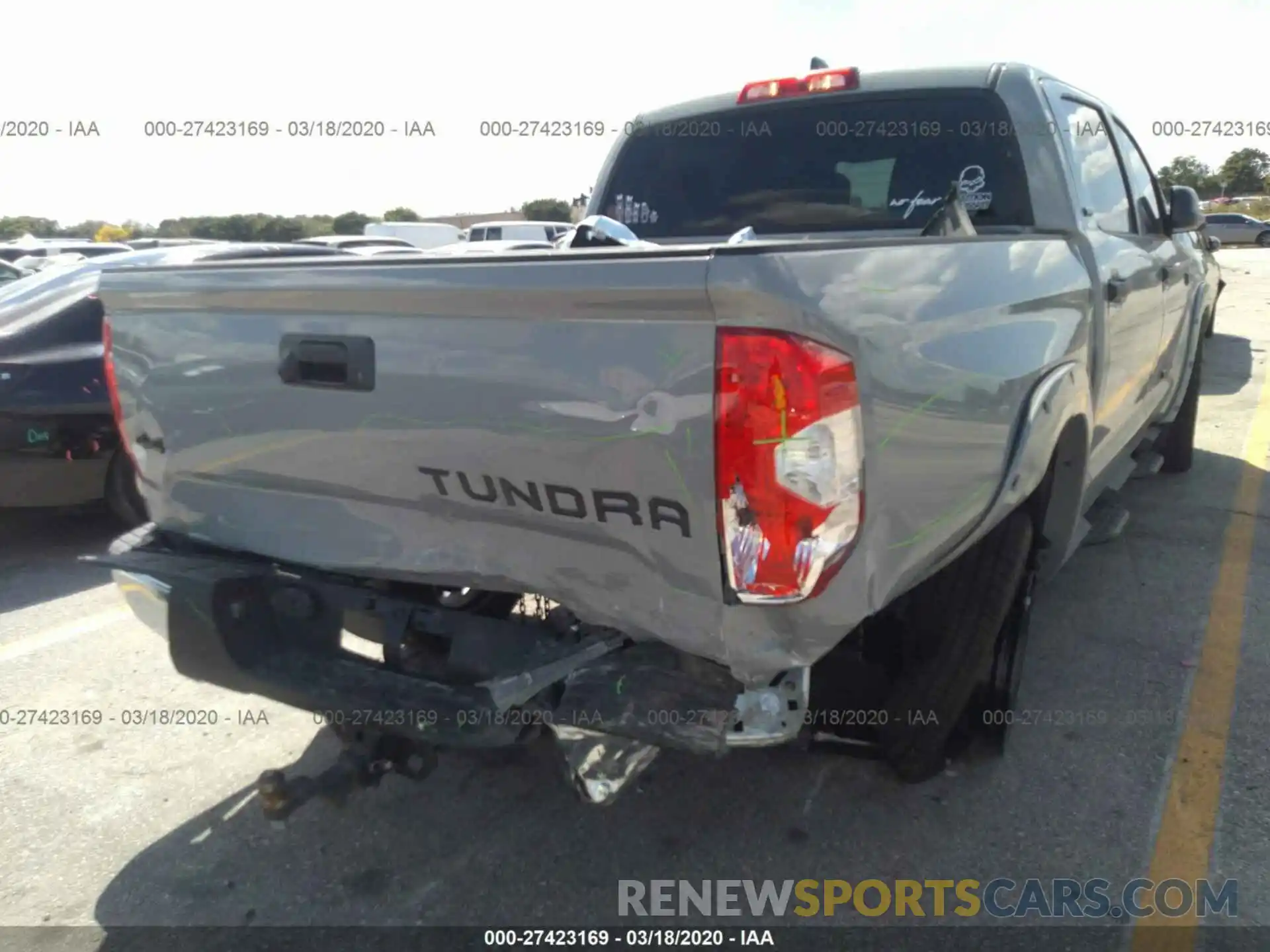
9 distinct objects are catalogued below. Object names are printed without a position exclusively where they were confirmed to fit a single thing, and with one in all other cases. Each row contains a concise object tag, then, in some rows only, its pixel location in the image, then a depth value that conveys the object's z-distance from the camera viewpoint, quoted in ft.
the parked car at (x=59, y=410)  16.34
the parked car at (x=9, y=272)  37.37
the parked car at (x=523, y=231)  84.12
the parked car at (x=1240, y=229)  123.13
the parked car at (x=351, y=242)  51.89
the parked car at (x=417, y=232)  92.58
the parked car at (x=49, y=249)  56.90
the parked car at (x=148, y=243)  65.98
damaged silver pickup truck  6.15
